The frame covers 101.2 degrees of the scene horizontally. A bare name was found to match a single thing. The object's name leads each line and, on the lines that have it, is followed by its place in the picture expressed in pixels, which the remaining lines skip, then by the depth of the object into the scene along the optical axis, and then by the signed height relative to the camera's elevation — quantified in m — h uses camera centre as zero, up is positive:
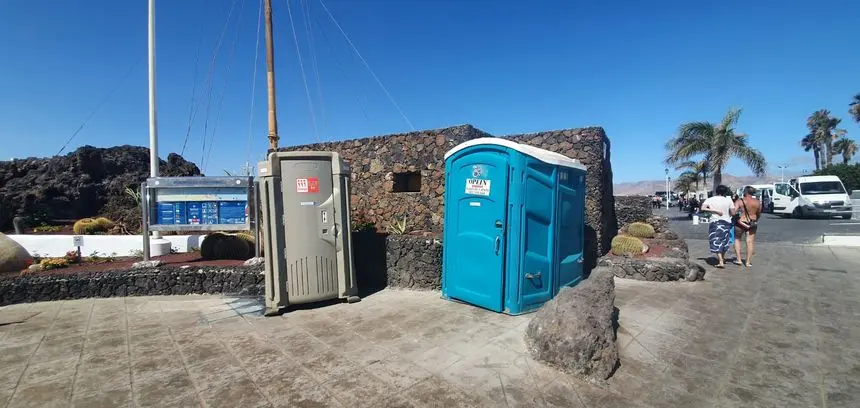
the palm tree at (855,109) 41.19 +8.99
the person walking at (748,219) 8.05 -0.68
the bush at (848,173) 31.56 +1.21
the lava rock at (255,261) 6.04 -0.95
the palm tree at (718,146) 20.48 +2.68
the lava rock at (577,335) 3.00 -1.24
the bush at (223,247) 6.92 -0.79
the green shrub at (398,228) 7.02 -0.54
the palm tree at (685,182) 37.23 +1.07
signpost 6.22 +0.08
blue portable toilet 4.37 -0.35
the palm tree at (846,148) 45.31 +4.98
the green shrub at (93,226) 9.00 -0.37
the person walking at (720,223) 7.66 -0.71
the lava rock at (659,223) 10.05 -0.88
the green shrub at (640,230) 9.59 -1.00
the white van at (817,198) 20.69 -0.64
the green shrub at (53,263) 6.18 -0.89
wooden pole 9.34 +3.34
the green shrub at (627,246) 7.81 -1.17
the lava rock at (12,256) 6.22 -0.76
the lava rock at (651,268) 6.50 -1.42
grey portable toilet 4.71 -0.33
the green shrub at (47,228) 10.18 -0.43
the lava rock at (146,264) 6.01 -0.93
